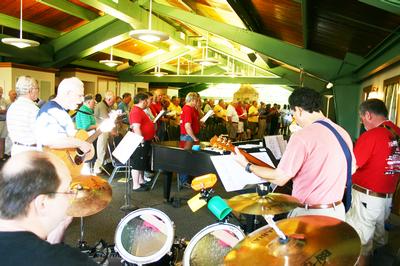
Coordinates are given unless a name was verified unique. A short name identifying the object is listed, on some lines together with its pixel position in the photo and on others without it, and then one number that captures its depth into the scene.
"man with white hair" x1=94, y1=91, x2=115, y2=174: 7.14
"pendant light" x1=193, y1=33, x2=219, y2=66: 10.27
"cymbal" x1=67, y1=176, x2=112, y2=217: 2.39
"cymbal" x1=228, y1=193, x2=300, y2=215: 1.90
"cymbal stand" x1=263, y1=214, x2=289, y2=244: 1.52
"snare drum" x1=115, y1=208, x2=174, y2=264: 2.41
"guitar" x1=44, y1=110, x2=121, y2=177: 3.07
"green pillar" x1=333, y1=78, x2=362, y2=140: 8.02
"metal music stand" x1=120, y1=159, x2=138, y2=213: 4.95
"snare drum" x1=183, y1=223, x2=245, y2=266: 2.31
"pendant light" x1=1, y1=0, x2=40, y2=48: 7.05
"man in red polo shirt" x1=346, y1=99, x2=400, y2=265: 3.19
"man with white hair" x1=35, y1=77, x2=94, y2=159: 2.96
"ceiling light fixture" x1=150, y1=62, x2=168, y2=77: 15.13
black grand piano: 4.54
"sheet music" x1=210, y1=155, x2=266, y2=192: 2.91
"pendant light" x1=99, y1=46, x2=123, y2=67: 11.12
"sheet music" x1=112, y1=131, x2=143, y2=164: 4.33
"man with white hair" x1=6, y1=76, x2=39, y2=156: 3.46
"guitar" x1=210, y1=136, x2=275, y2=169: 2.69
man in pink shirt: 2.19
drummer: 1.00
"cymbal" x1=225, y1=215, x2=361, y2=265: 1.42
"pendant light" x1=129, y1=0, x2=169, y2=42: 5.65
